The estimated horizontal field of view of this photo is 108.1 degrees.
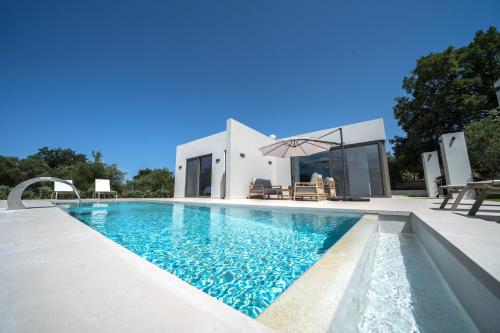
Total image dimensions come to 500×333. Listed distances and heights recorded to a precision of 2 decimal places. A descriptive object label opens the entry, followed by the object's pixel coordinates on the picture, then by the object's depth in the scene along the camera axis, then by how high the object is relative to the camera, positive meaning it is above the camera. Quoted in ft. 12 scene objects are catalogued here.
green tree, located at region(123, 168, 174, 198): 42.19 +1.64
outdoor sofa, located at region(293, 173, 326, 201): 21.05 +0.09
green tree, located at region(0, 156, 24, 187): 58.39 +6.63
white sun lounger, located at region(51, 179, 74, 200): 26.78 +0.73
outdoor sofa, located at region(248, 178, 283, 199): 26.78 +0.22
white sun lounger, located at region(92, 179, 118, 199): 30.73 +1.10
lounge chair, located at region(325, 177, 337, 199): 24.17 +0.20
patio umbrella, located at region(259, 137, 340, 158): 22.76 +5.83
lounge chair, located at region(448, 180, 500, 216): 7.40 -0.02
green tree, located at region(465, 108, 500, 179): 23.76 +5.91
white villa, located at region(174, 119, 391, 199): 27.42 +4.81
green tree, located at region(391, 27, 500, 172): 37.58 +21.36
